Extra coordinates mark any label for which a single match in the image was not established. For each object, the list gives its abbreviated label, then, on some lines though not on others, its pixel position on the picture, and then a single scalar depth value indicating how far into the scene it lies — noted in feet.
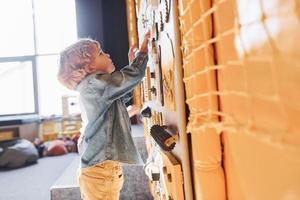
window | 15.20
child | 4.01
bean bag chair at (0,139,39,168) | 12.26
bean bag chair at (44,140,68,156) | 13.61
